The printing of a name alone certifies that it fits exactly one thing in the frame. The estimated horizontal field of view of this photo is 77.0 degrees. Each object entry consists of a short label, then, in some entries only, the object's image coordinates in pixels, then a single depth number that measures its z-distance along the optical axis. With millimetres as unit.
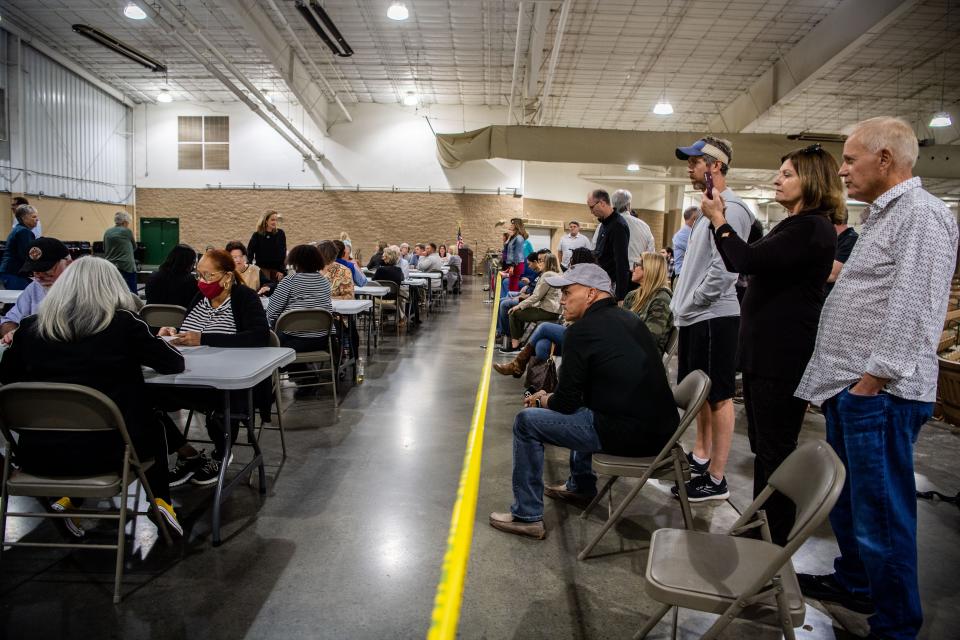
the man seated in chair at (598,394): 2490
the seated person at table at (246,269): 6176
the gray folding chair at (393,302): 8175
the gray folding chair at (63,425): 2084
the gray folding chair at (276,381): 3555
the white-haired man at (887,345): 1758
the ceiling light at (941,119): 12367
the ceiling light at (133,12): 10868
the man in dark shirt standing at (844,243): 3926
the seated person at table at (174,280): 4645
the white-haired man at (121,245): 8414
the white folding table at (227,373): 2525
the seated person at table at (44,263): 3447
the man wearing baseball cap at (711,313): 2830
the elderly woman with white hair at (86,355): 2223
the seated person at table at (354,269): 7431
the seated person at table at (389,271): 8406
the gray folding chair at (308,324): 4602
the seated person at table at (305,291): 4840
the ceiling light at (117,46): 10087
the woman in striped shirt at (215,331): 3221
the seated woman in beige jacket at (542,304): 6121
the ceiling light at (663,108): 13625
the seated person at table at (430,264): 11516
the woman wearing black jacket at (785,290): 2203
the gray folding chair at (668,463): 2371
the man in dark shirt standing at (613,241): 4715
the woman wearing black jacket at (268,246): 7223
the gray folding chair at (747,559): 1434
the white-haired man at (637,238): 5488
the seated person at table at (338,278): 6113
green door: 20016
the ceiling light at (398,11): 11047
